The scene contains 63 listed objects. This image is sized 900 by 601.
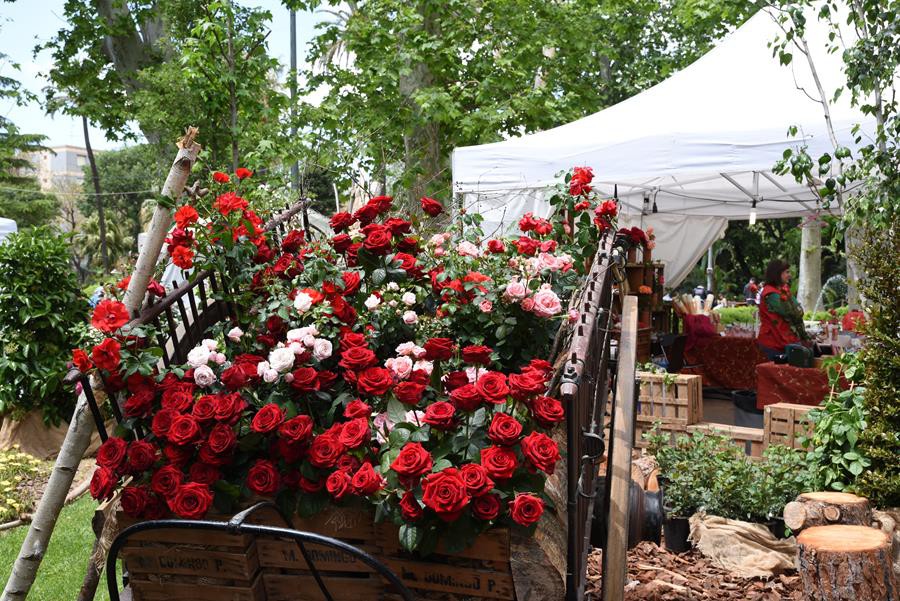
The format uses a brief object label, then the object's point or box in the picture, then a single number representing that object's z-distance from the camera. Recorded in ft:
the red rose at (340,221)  9.17
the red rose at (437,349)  7.29
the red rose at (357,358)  6.99
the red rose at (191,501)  6.26
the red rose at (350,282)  8.30
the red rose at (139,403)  6.97
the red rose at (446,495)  5.46
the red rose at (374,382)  6.72
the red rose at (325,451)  6.19
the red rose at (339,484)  5.96
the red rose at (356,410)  6.53
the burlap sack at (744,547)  13.34
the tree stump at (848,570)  11.05
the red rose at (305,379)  7.07
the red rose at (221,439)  6.40
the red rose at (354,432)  6.25
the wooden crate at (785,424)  16.92
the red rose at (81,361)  6.79
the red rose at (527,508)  5.61
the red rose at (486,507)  5.68
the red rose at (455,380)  7.15
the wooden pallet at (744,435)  17.83
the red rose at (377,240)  8.64
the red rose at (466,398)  6.05
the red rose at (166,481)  6.40
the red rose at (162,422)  6.59
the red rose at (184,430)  6.33
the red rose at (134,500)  6.47
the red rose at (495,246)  9.92
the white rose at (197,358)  7.20
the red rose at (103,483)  6.55
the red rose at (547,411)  5.99
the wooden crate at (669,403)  19.13
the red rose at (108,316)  6.94
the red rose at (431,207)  10.11
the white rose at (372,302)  8.33
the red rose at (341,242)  8.82
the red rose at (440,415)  6.11
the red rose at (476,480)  5.62
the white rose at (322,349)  7.44
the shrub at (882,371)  13.35
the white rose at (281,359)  7.02
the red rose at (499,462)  5.73
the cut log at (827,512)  12.82
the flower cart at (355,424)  5.94
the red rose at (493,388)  6.05
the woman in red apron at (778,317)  25.07
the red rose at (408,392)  6.62
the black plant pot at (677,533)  14.49
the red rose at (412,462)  5.71
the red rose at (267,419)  6.38
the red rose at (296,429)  6.30
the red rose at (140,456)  6.57
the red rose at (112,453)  6.60
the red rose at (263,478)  6.34
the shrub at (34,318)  23.17
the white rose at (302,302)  7.88
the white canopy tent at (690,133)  18.76
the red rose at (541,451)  5.67
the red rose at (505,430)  5.80
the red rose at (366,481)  5.84
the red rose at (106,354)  6.80
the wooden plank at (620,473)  8.85
